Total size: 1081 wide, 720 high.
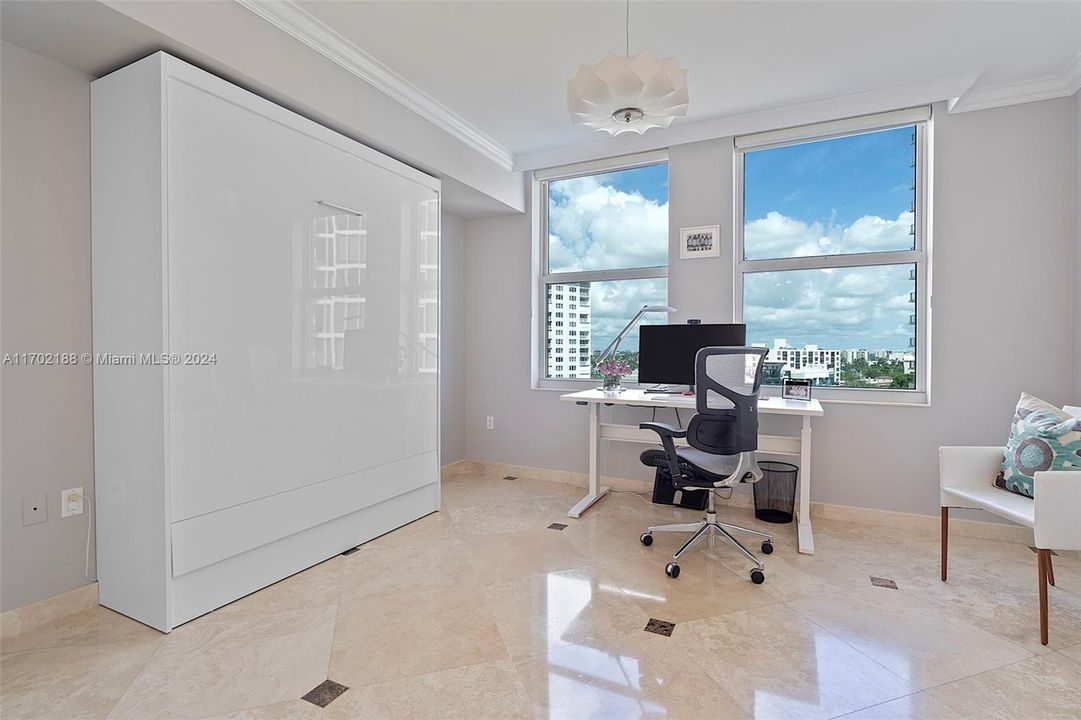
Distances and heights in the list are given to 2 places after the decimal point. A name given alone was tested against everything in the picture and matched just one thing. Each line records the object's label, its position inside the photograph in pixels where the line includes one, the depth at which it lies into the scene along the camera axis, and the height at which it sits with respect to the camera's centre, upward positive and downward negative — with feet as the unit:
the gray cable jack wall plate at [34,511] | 6.64 -2.02
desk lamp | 12.37 +0.59
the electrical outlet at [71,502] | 6.99 -2.01
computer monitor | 11.48 +0.18
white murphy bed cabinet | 6.63 +0.24
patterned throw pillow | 7.47 -1.35
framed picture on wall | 12.28 +2.66
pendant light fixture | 6.61 +3.47
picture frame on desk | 10.94 -0.75
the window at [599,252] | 13.42 +2.73
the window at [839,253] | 11.06 +2.24
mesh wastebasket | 11.03 -2.96
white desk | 9.83 -1.79
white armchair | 6.49 -2.08
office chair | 8.36 -1.22
